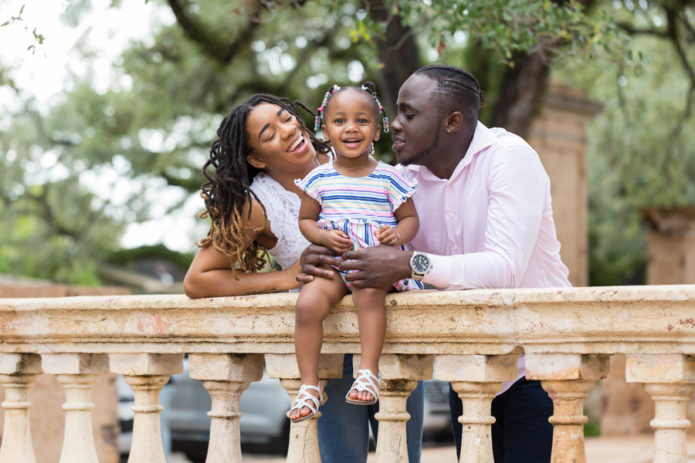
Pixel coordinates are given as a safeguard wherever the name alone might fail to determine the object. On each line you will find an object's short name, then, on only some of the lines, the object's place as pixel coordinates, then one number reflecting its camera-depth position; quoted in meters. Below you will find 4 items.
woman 5.38
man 4.85
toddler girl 4.76
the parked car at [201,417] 16.01
